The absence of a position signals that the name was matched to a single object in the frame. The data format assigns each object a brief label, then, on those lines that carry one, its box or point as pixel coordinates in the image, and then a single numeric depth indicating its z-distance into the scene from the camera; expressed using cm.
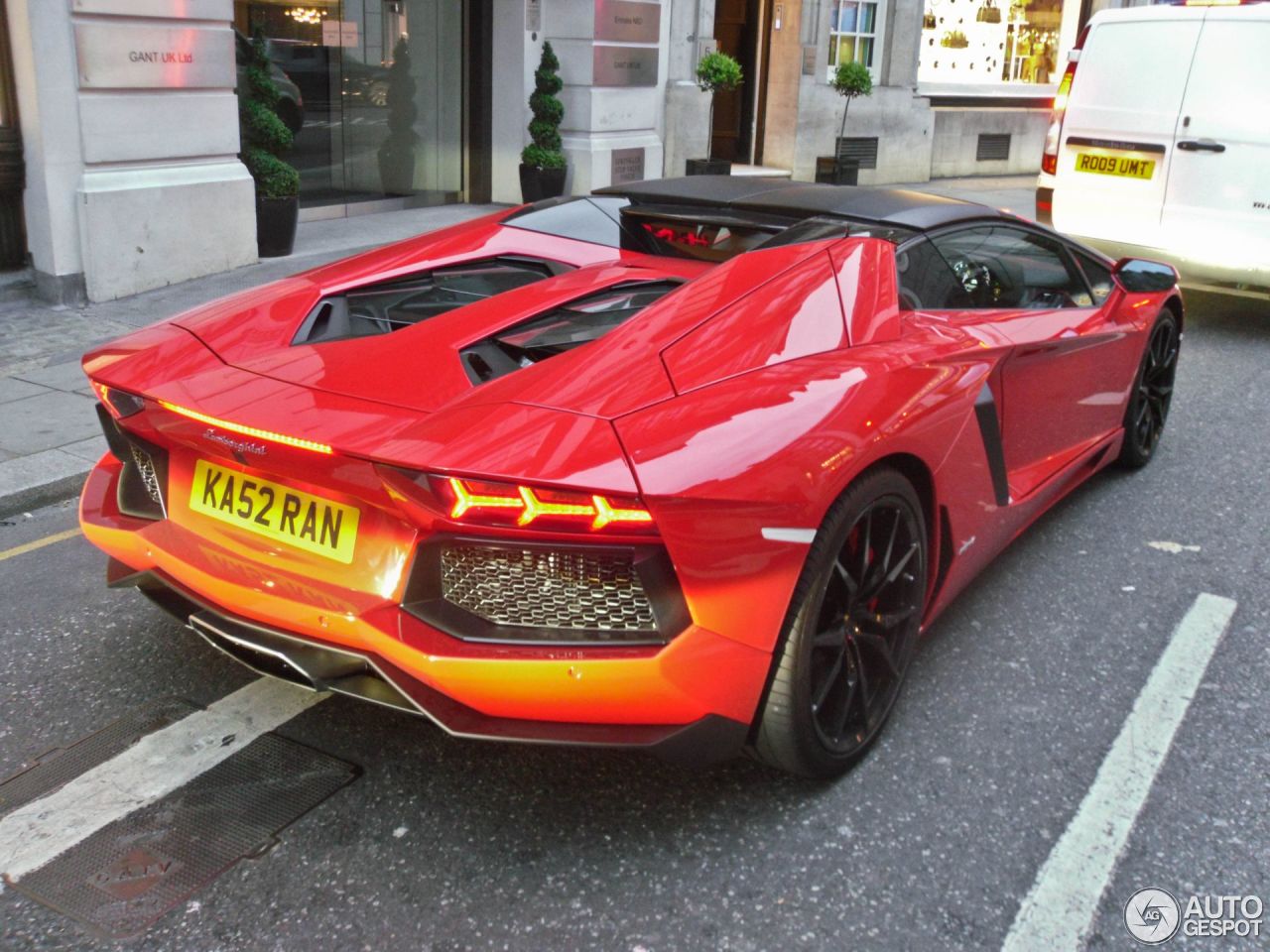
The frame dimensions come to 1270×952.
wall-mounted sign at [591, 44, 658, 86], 1280
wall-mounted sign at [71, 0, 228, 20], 796
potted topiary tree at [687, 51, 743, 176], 1373
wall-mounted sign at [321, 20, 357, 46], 1133
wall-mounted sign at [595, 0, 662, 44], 1267
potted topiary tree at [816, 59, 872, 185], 1580
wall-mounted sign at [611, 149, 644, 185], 1328
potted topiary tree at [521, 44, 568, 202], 1245
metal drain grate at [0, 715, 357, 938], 254
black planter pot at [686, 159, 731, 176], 1404
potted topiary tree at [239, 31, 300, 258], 945
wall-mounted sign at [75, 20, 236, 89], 803
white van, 809
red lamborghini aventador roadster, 245
